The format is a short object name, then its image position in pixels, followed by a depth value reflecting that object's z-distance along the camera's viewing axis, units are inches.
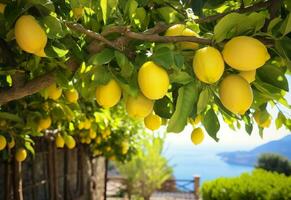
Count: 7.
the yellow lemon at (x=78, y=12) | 50.7
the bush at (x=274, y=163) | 463.8
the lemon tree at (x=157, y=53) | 36.7
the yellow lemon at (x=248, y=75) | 39.4
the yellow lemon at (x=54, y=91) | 69.0
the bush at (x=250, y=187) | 190.2
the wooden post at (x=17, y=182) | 123.3
